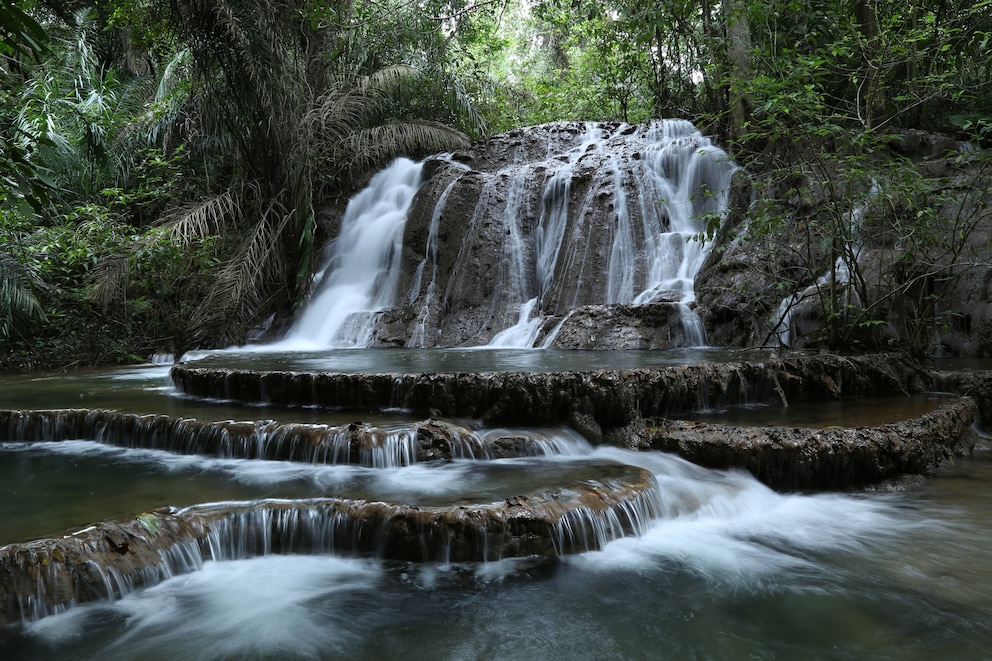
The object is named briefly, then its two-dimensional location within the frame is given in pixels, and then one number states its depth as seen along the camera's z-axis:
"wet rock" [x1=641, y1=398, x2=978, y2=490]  3.92
